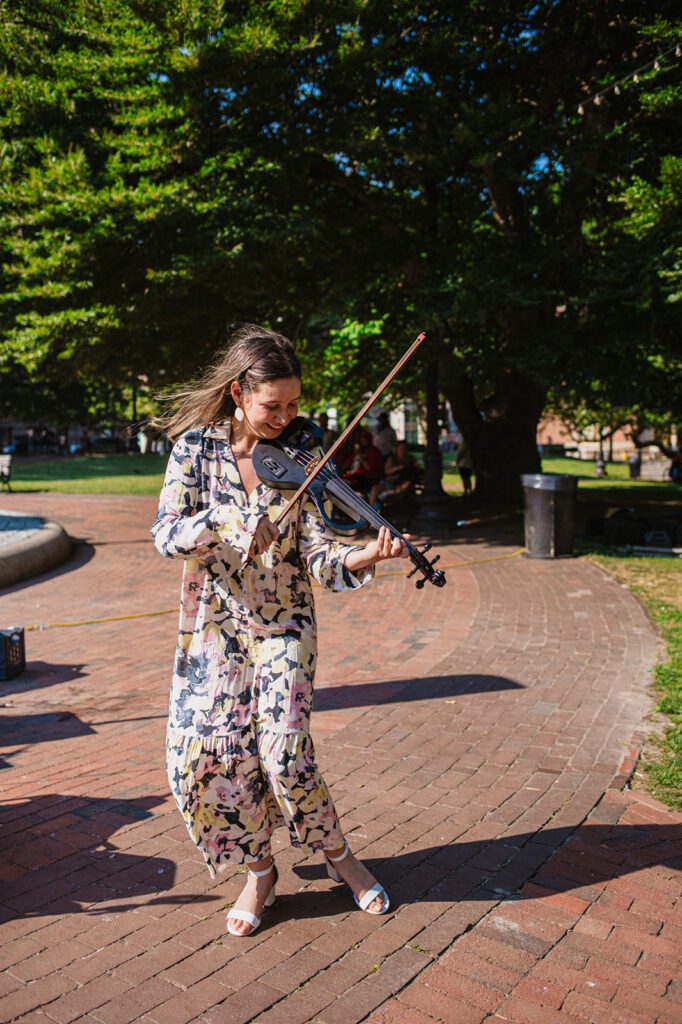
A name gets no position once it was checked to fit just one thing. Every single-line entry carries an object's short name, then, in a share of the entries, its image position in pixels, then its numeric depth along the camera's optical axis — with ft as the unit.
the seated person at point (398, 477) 52.03
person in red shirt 46.85
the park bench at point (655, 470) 117.19
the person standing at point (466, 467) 64.46
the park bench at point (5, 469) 67.92
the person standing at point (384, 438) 58.23
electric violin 8.21
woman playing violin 8.80
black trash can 36.27
